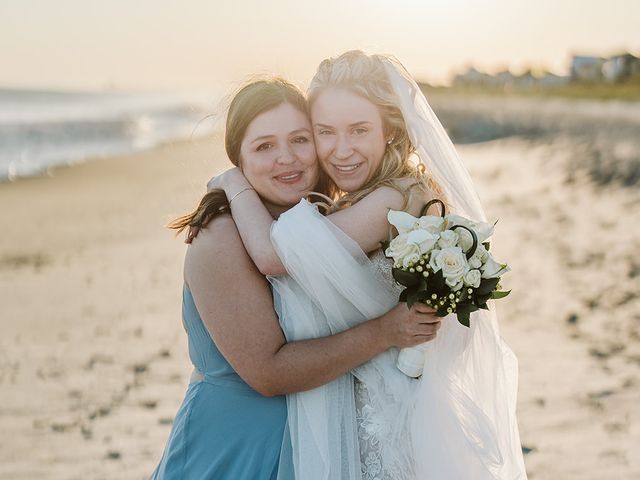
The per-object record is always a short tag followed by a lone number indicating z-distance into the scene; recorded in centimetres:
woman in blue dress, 323
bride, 324
